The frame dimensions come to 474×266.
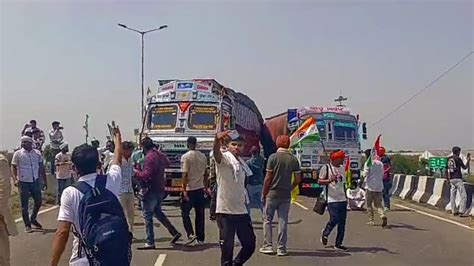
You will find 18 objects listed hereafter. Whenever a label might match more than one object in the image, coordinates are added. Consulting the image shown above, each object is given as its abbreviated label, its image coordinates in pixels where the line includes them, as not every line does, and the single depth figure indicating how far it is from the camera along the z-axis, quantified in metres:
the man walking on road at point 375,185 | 15.61
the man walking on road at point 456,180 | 17.88
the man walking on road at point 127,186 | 12.26
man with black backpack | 5.36
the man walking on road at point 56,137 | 20.94
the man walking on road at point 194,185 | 12.65
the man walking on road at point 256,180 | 15.71
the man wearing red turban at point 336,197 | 12.31
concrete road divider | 18.74
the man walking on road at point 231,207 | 9.21
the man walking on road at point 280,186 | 11.67
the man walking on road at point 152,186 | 12.22
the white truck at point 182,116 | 20.75
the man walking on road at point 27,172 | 14.12
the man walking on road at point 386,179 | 18.72
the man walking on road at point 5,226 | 9.05
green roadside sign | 35.77
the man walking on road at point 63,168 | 18.45
